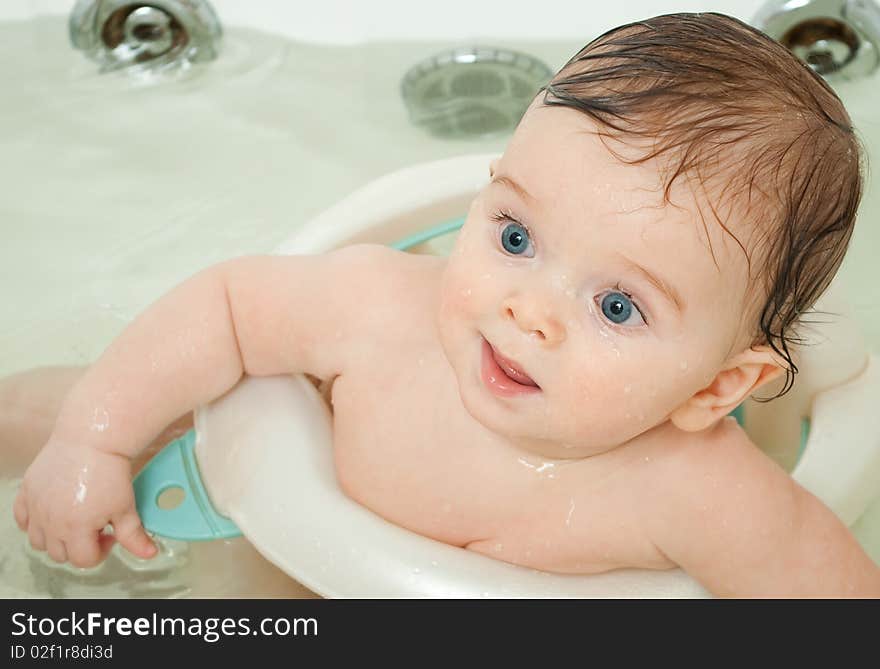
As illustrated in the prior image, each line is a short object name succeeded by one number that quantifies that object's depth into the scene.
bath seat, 0.95
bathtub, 1.53
